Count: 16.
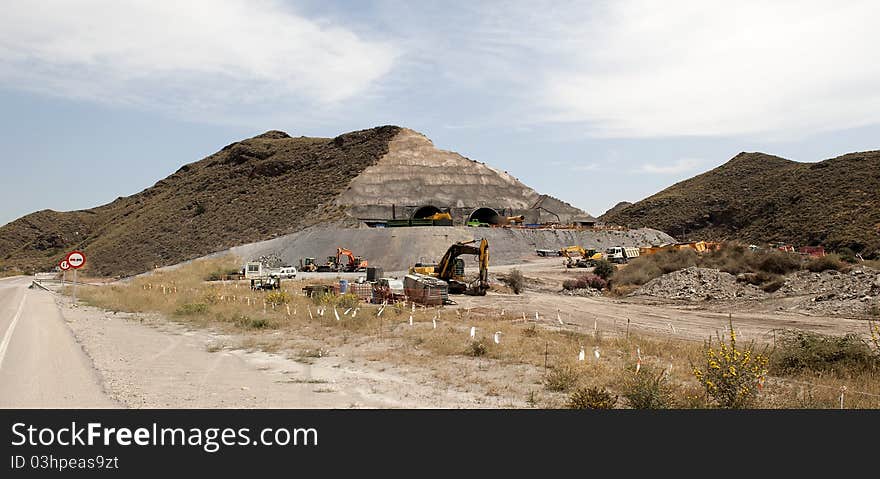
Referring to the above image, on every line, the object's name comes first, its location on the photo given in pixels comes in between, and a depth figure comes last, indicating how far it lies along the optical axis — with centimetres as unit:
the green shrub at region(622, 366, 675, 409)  994
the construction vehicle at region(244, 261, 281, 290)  4903
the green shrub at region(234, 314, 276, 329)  2220
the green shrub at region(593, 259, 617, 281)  4825
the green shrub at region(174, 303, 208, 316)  2648
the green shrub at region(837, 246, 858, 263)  4272
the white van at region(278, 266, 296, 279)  5021
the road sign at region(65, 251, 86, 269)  3157
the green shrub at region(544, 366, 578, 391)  1223
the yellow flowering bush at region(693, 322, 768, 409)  987
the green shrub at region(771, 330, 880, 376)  1410
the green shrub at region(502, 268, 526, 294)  4197
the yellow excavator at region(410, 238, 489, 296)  3612
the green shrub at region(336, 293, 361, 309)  2783
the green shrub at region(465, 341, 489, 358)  1603
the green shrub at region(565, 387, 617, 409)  1003
